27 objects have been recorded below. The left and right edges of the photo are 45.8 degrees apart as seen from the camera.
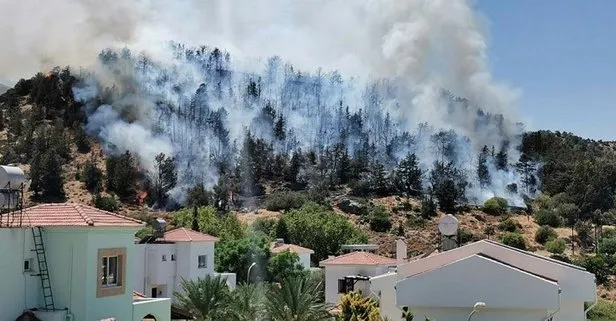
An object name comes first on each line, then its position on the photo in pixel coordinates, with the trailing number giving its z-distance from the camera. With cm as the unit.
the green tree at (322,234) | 7119
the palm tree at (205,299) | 3047
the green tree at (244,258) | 5128
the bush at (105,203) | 8519
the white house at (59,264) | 1947
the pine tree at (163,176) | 10224
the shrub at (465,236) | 8012
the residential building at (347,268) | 4712
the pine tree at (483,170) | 12188
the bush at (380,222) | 8906
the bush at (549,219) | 9388
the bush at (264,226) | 7623
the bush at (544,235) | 8400
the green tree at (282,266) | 5075
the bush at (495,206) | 10100
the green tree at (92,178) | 9544
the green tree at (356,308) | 2597
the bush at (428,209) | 9456
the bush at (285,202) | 9575
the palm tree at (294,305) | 2745
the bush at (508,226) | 8956
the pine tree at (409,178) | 11050
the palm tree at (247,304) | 2733
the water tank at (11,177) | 2006
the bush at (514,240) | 7744
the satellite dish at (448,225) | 3055
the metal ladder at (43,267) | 2023
